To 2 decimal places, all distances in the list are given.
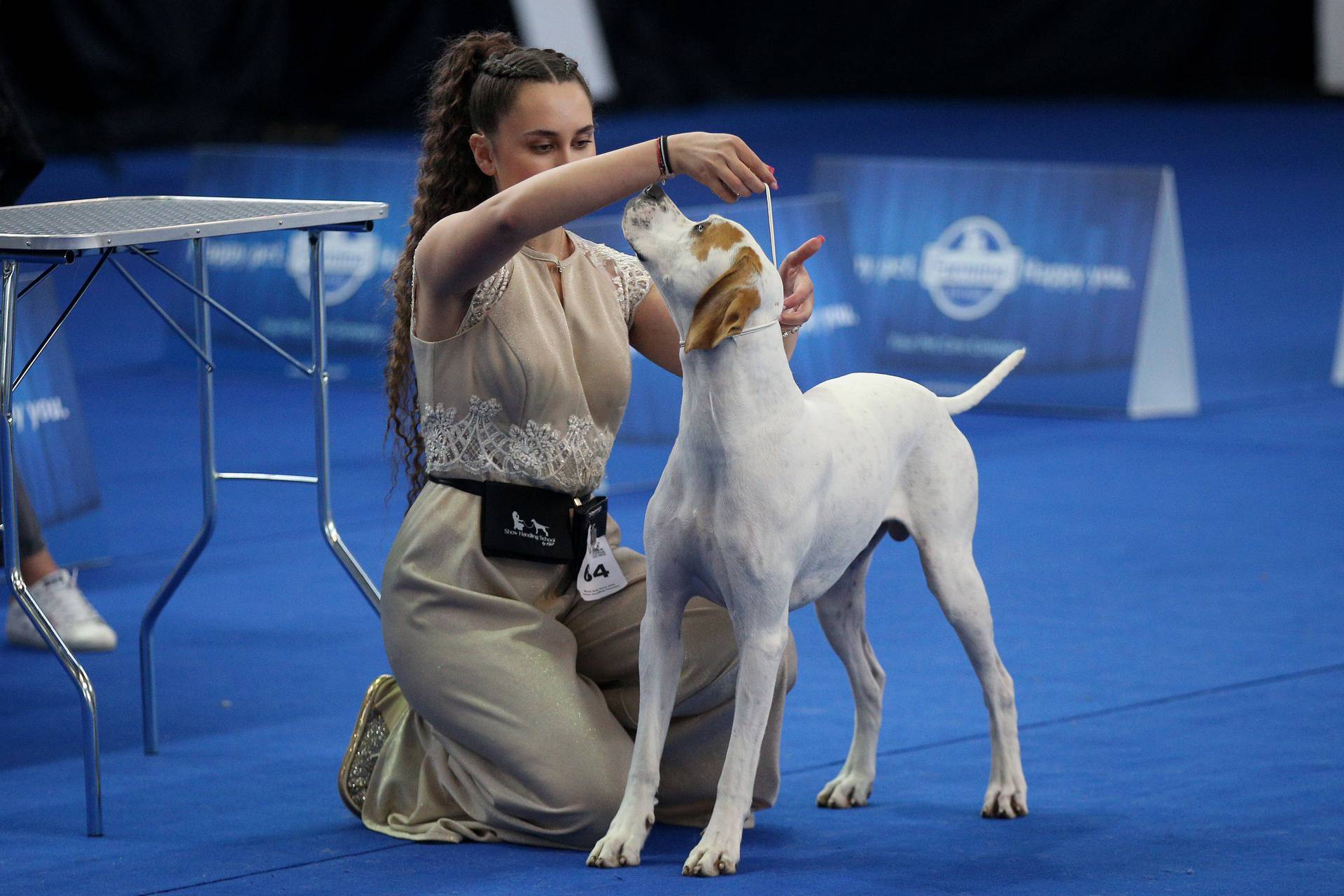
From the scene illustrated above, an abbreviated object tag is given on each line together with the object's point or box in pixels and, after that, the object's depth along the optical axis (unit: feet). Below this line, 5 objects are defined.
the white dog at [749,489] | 17.30
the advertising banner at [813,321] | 39.19
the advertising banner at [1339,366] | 48.26
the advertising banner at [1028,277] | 44.57
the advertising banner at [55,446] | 32.48
